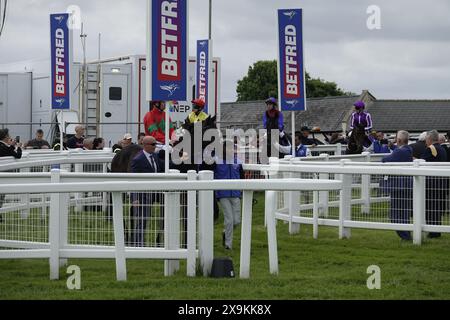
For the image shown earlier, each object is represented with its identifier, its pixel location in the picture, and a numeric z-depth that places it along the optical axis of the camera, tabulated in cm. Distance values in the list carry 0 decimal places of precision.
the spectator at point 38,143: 2911
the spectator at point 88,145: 2496
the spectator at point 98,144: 2425
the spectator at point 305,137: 2497
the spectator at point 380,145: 2516
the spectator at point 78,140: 2542
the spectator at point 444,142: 2049
